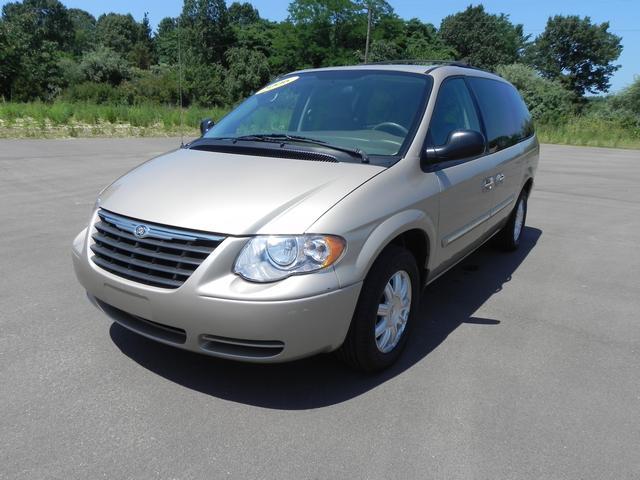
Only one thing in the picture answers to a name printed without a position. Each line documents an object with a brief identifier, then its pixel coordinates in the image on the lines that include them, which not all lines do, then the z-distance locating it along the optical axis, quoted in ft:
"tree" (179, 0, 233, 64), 242.58
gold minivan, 8.29
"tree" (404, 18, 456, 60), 211.39
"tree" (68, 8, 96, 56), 359.46
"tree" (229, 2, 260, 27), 291.79
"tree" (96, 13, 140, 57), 316.81
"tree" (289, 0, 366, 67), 212.64
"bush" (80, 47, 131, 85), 154.92
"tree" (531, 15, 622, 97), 238.27
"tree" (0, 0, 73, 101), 109.81
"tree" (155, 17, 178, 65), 267.84
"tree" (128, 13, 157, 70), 281.54
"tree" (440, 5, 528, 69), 243.81
